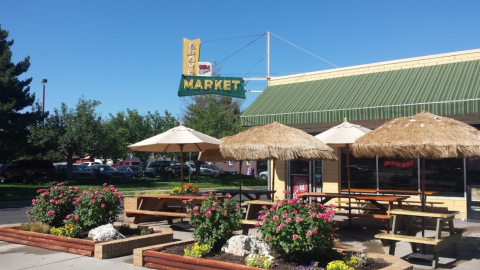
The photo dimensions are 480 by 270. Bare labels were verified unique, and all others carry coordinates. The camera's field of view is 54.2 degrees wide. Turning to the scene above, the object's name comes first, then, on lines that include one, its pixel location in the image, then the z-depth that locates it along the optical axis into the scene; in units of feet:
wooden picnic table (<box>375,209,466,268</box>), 24.39
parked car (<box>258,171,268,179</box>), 131.54
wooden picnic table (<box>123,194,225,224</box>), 37.06
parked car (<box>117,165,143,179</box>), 114.05
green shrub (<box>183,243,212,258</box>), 23.73
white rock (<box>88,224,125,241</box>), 28.53
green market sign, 61.72
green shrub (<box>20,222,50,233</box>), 31.42
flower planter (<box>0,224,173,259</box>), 27.17
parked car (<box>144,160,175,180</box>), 118.01
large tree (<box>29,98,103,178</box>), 97.68
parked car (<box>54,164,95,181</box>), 108.37
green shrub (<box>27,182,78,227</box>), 32.07
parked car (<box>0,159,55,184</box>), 102.53
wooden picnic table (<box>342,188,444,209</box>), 43.05
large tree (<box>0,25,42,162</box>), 91.76
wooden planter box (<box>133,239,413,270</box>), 21.44
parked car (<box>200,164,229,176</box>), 147.19
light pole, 108.29
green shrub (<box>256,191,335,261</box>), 21.21
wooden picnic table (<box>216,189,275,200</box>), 41.42
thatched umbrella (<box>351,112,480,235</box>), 25.49
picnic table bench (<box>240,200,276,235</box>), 30.13
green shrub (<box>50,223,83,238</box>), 29.66
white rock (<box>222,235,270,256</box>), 23.91
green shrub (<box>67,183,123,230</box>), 30.12
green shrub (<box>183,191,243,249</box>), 24.52
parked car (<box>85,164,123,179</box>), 111.20
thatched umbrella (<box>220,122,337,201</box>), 32.63
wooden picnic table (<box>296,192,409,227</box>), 32.95
